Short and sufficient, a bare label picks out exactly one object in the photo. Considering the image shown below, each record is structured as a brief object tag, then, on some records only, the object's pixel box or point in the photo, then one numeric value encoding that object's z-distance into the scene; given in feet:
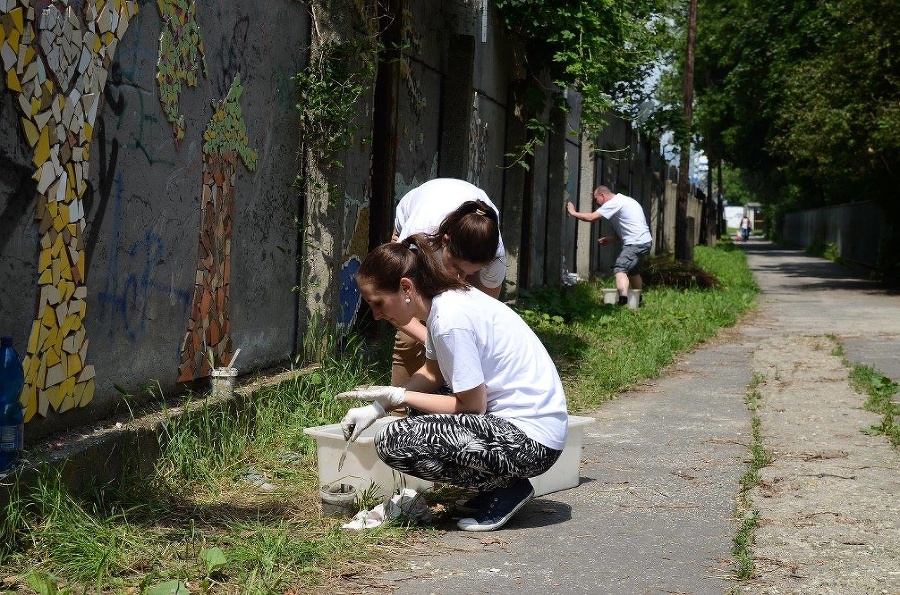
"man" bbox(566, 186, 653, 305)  45.75
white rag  14.36
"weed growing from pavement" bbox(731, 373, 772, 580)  13.25
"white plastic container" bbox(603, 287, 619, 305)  46.68
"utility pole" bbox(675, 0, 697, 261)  70.23
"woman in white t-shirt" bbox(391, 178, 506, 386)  18.17
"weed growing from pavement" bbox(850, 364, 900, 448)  22.32
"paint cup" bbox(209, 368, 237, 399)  18.21
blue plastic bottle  12.62
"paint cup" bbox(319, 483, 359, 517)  14.71
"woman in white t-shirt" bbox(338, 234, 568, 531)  13.97
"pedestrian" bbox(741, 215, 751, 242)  220.43
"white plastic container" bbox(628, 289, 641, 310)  45.83
